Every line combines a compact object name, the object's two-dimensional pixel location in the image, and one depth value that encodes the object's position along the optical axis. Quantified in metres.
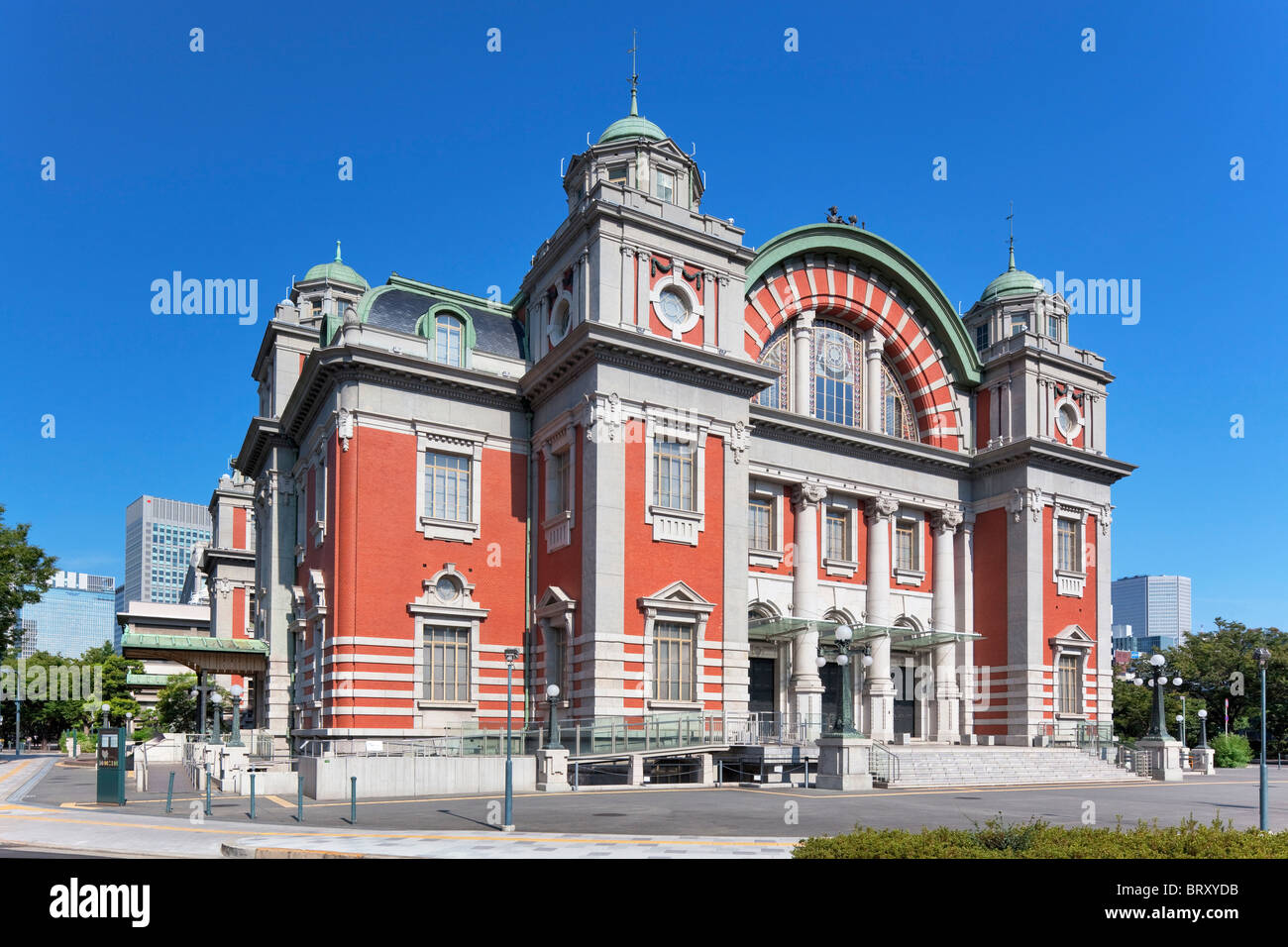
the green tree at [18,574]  57.69
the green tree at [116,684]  87.94
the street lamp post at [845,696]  31.88
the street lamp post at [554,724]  30.17
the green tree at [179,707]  73.88
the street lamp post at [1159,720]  42.09
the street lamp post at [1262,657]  24.42
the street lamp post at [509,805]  20.66
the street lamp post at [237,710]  40.01
